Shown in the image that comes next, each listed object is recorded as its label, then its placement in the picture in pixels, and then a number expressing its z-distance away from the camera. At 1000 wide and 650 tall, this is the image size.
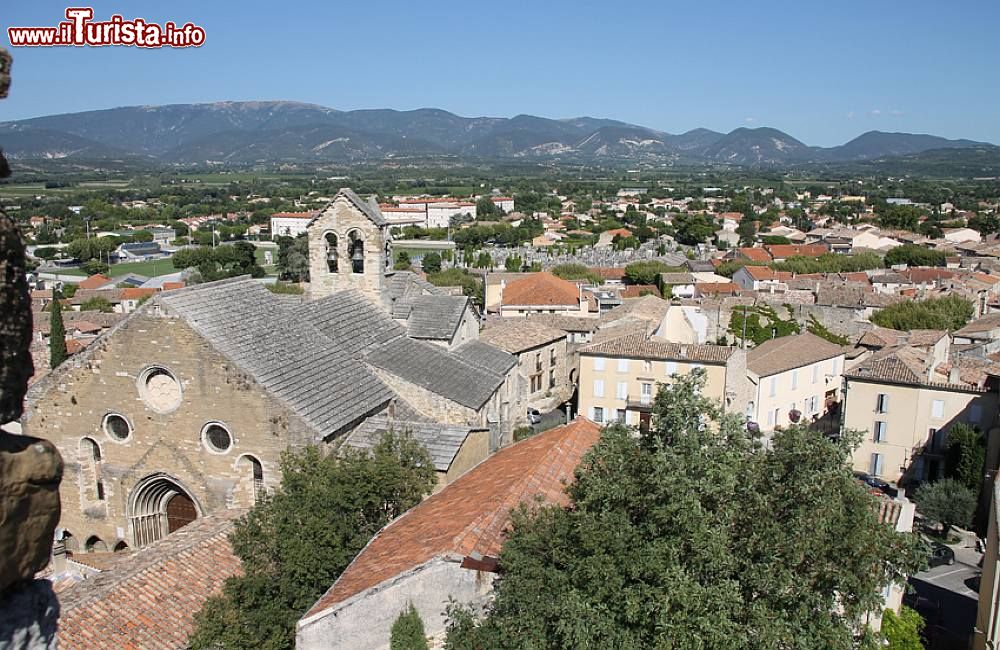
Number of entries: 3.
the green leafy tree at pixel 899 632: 17.70
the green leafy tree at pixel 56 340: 45.22
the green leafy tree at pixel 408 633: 13.44
